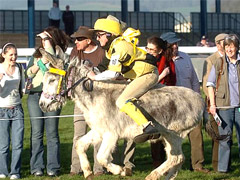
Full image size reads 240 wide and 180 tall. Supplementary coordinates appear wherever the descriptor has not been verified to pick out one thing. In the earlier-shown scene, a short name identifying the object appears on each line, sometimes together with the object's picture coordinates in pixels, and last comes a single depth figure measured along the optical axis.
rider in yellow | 9.75
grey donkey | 10.04
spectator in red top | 11.63
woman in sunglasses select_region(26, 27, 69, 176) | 11.48
